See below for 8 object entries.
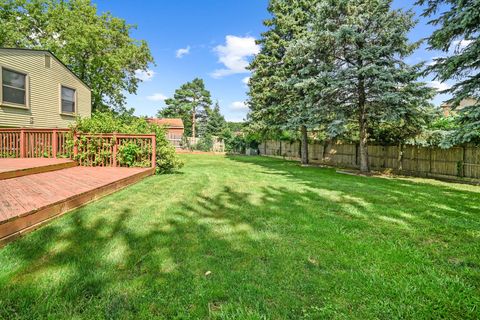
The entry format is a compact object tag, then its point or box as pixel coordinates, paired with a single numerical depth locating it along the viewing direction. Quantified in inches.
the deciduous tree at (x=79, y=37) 650.2
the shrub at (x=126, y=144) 311.7
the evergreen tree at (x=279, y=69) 565.9
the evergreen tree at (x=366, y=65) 371.9
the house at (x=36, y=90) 390.3
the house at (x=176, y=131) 1057.5
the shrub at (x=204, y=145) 1021.2
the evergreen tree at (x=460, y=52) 240.2
